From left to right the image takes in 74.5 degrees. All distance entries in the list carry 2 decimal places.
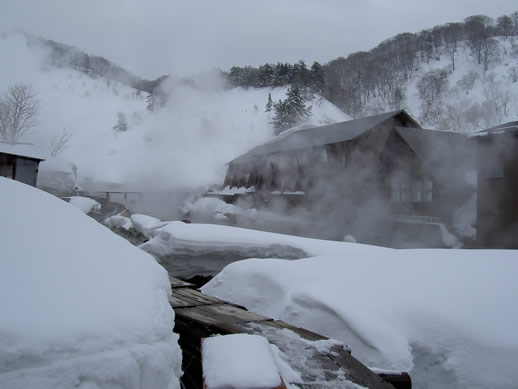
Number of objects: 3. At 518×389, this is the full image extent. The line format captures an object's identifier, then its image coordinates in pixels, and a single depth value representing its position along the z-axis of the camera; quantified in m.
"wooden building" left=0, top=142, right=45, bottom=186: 14.06
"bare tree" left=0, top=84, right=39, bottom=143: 29.90
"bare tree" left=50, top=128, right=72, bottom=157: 34.41
